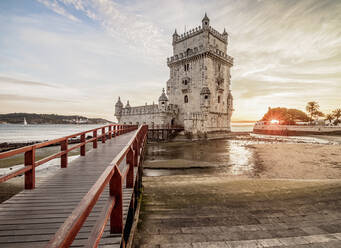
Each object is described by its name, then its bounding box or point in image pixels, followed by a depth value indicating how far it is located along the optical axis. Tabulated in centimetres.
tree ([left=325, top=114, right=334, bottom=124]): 6161
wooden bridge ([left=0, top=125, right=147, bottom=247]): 159
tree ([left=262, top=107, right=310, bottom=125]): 6819
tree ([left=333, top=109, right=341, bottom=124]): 5809
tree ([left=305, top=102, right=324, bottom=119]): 6122
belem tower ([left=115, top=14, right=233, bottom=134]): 3084
